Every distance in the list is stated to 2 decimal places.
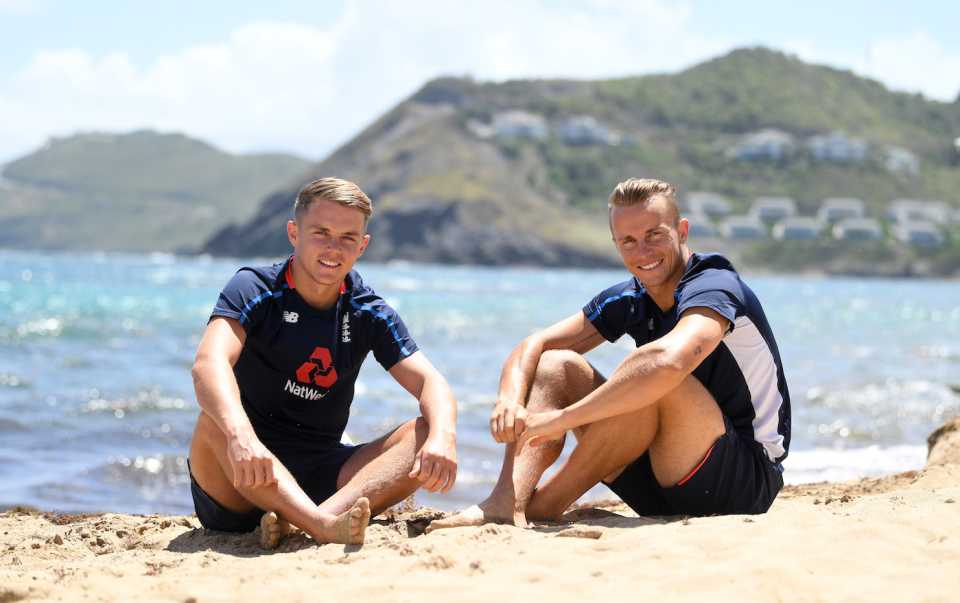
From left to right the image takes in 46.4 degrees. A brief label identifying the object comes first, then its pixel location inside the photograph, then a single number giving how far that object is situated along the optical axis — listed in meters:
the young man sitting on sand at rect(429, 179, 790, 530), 4.29
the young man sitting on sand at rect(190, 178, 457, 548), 4.52
